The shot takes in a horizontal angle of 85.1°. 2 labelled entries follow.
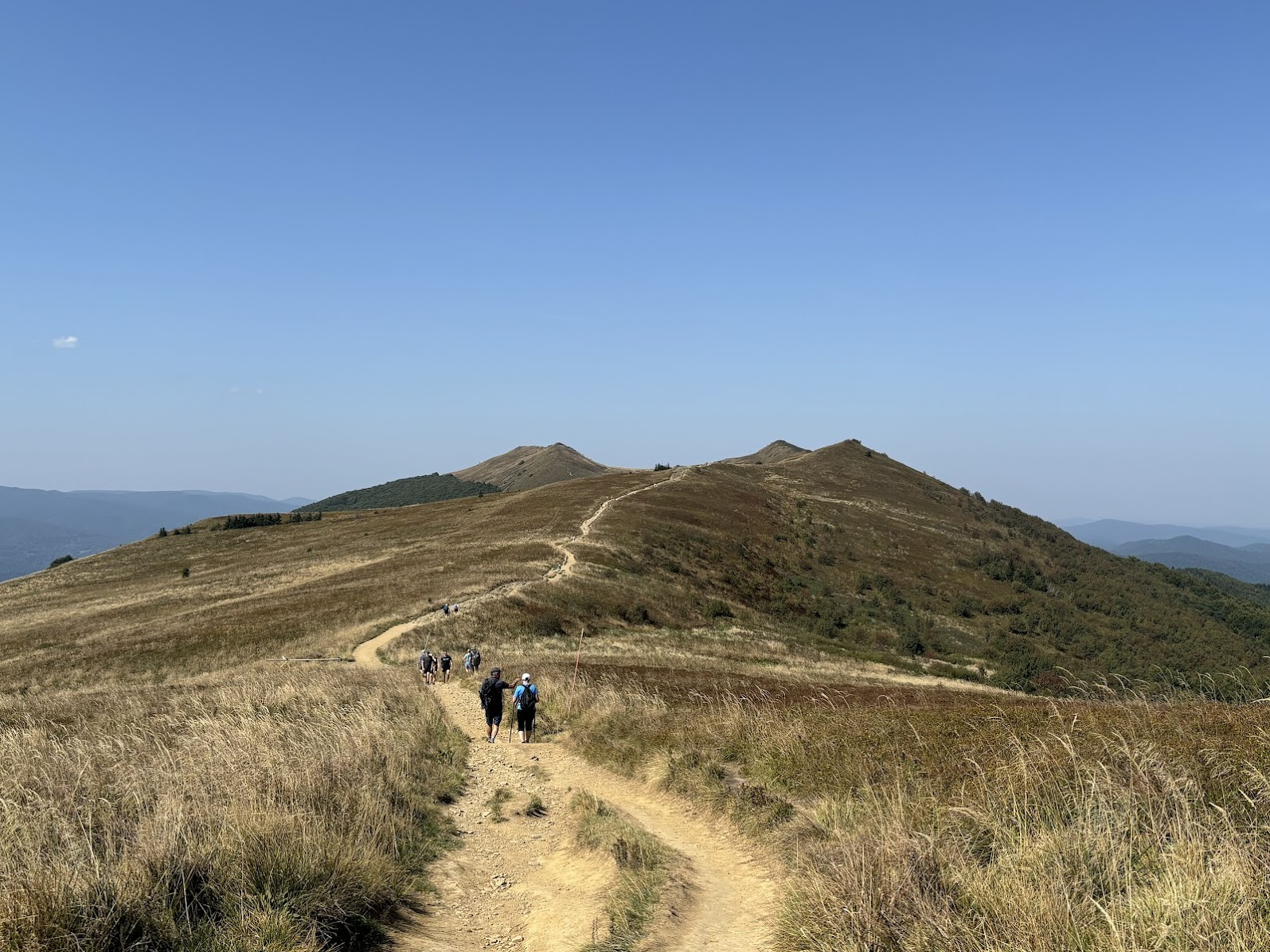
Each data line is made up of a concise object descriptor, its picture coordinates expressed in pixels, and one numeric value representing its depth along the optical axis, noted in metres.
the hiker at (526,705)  17.31
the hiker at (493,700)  17.92
